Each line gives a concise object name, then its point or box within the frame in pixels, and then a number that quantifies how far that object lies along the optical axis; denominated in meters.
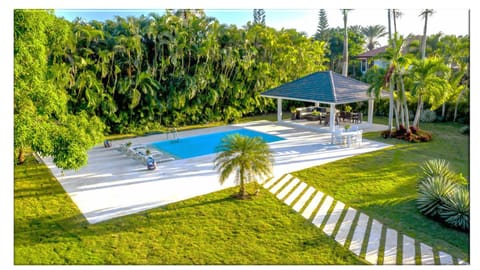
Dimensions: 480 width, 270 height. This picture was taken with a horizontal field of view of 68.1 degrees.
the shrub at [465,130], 20.58
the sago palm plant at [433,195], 10.02
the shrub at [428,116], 23.94
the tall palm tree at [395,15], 28.62
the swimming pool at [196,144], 17.31
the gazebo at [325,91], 21.14
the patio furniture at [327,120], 23.08
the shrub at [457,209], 9.33
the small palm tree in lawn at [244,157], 10.90
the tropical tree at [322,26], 56.81
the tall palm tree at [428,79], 18.03
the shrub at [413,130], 19.50
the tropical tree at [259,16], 62.06
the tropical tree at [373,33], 53.84
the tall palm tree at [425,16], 26.41
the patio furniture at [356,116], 23.28
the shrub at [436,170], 11.81
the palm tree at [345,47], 33.97
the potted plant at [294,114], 25.50
